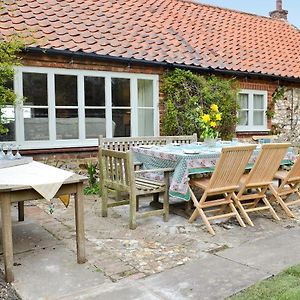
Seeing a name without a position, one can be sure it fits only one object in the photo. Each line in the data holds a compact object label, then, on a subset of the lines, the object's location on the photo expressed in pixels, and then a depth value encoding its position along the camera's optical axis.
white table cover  3.51
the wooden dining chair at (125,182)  5.05
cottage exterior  7.63
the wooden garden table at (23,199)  3.41
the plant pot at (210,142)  6.57
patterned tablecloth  5.31
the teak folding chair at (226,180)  4.95
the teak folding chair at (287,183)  5.80
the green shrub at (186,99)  8.91
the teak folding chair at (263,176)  5.32
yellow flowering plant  6.38
